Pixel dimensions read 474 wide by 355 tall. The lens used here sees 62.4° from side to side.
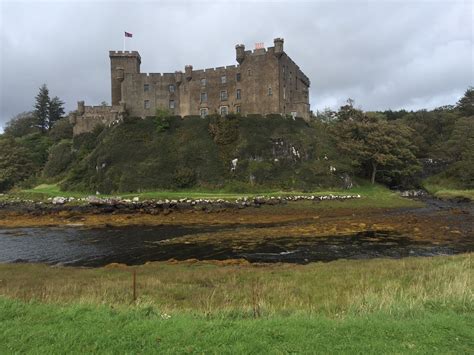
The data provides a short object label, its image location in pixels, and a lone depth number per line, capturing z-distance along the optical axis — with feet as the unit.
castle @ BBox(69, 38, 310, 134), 232.73
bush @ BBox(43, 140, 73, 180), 259.60
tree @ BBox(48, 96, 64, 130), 377.91
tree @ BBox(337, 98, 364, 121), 242.02
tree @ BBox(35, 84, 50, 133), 373.20
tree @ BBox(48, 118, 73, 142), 322.96
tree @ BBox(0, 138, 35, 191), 258.90
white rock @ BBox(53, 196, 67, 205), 178.00
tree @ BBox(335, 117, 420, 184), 207.31
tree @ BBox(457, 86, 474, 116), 312.71
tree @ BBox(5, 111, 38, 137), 377.91
